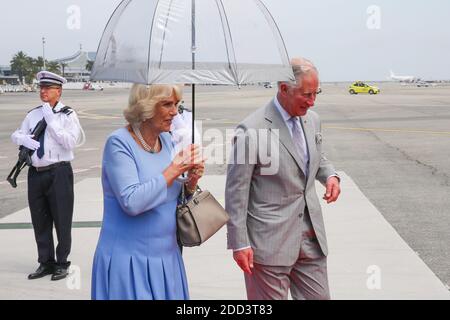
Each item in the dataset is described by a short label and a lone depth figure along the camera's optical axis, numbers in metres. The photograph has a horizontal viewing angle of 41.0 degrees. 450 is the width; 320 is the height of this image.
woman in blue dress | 2.71
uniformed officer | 5.44
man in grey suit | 3.19
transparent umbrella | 2.88
